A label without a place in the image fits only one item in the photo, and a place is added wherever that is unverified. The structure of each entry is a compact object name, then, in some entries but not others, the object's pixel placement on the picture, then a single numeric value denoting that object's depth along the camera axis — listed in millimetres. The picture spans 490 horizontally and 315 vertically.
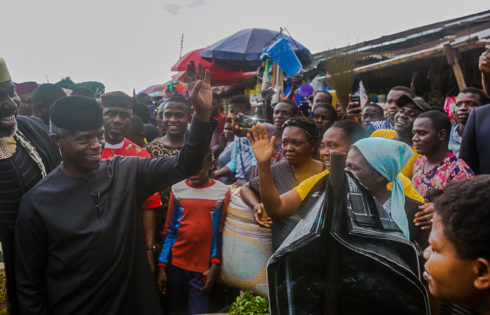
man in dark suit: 3023
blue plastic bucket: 6059
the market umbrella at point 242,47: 8961
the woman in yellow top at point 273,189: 1997
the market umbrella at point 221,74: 10297
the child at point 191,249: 2885
